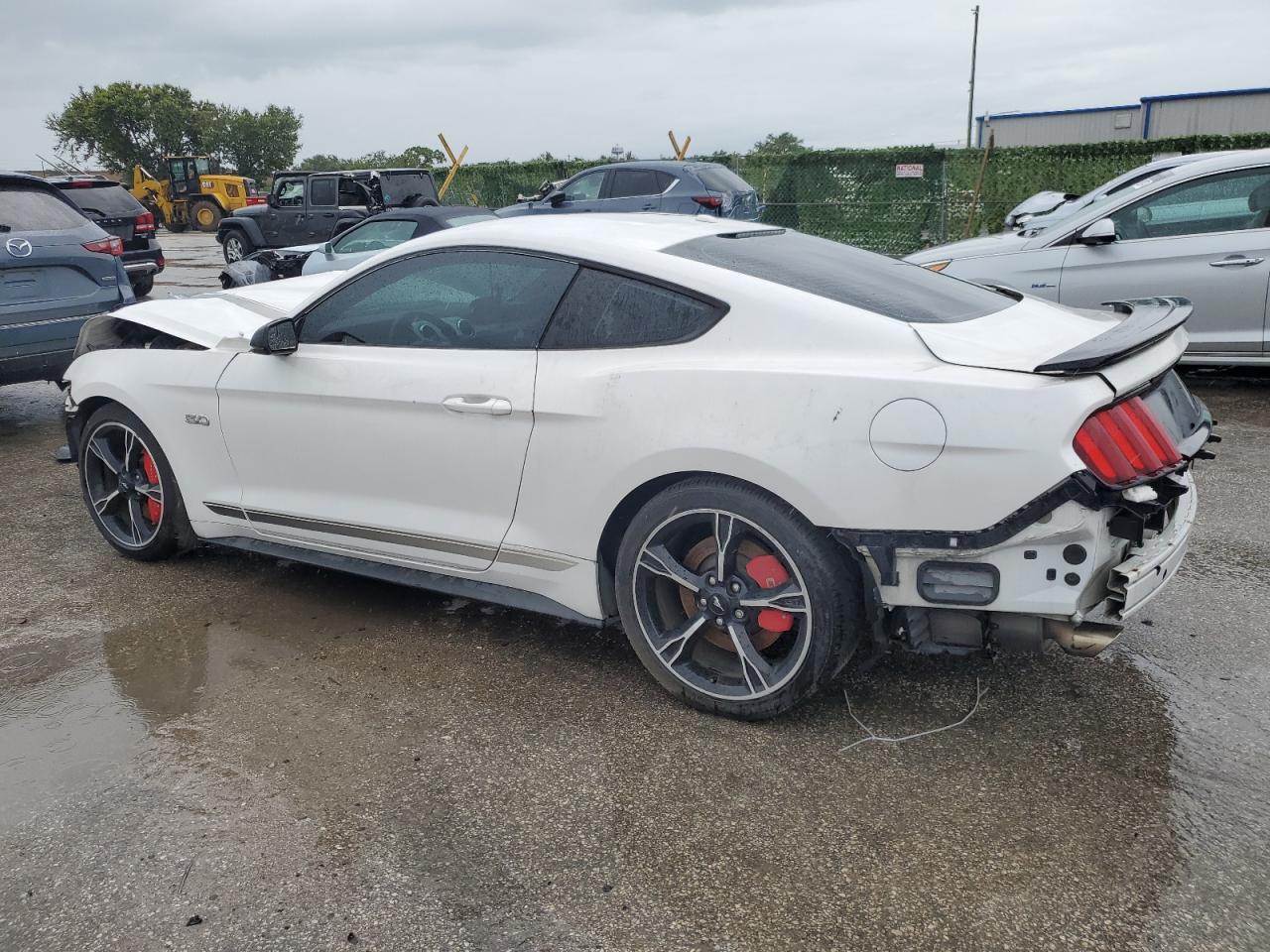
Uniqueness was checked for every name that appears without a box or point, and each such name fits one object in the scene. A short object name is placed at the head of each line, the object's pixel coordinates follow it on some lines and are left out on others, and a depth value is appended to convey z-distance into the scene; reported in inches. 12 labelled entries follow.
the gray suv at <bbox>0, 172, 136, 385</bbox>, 275.4
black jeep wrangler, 638.3
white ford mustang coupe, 107.0
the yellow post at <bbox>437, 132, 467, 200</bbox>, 875.2
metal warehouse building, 1389.0
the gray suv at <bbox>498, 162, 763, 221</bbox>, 570.9
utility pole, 1817.4
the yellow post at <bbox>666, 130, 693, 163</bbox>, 844.0
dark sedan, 407.8
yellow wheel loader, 1315.2
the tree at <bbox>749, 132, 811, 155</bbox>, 2535.4
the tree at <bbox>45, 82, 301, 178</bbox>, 2412.6
